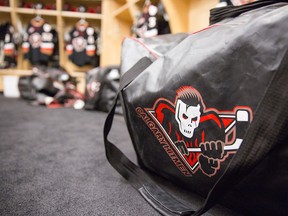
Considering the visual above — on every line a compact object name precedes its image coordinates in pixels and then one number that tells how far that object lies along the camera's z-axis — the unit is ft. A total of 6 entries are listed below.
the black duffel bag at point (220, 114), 0.91
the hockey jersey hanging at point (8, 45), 8.77
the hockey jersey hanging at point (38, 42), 8.79
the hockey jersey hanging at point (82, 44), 9.07
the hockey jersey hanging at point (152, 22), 4.89
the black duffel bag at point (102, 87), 4.35
